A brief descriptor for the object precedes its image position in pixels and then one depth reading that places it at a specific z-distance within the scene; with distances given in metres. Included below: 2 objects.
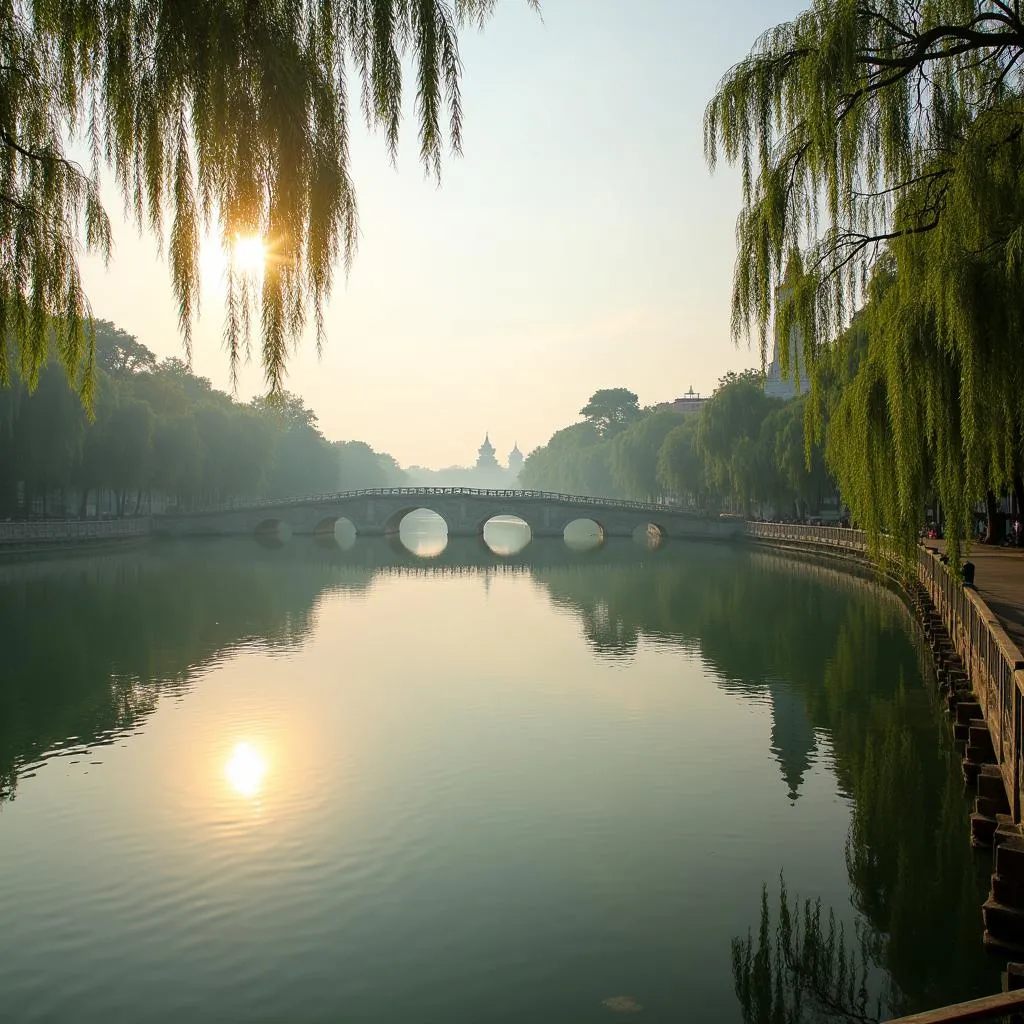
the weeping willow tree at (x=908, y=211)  8.66
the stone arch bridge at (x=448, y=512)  75.00
